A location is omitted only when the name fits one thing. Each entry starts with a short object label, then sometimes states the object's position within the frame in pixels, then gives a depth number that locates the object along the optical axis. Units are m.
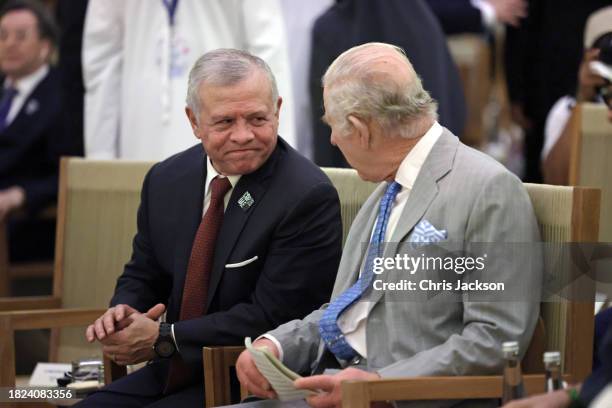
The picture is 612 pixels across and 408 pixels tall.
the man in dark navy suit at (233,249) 7.91
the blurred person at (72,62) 12.27
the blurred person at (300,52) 12.23
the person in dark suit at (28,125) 12.95
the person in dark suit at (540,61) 14.39
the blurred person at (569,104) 10.59
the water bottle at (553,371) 6.21
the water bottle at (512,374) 6.20
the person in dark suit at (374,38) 11.58
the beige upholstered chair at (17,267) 11.59
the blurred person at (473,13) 13.71
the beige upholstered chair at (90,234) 10.01
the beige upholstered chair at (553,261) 6.85
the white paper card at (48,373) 9.38
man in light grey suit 6.56
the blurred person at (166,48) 11.09
